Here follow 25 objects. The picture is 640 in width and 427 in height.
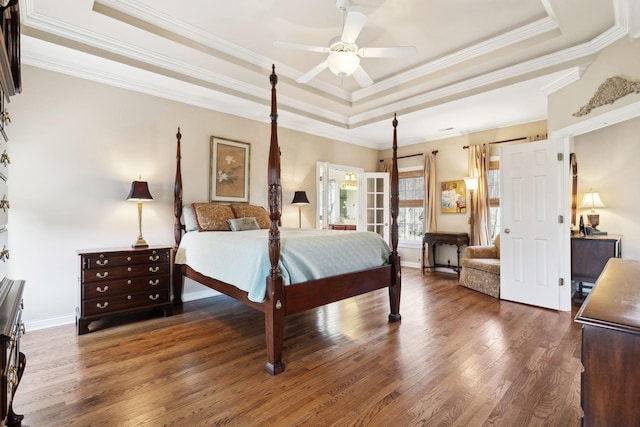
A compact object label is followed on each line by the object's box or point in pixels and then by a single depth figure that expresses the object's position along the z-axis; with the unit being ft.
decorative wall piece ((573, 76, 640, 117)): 8.95
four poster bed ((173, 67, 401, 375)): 7.29
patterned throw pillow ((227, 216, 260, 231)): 12.33
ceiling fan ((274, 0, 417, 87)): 8.55
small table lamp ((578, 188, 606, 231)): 13.46
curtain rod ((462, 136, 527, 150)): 16.41
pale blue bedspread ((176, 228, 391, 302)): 7.70
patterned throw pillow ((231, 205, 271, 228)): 13.70
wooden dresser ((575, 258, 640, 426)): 2.81
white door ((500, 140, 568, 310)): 11.99
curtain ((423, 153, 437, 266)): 19.72
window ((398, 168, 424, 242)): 20.88
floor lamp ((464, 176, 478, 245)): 17.26
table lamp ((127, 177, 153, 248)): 10.89
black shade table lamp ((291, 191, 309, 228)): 16.29
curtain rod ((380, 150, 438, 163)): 19.73
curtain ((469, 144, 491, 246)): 17.43
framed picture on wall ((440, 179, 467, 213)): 18.63
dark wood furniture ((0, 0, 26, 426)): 3.22
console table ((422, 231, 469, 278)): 17.51
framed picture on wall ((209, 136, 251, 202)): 13.92
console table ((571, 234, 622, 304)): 11.66
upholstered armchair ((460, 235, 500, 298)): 13.98
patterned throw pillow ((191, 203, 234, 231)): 12.16
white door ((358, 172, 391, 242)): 20.86
